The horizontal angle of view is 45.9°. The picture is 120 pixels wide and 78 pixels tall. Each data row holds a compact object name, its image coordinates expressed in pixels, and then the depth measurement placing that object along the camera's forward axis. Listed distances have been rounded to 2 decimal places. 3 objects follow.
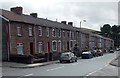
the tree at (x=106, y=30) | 95.24
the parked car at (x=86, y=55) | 29.65
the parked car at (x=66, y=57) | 21.22
